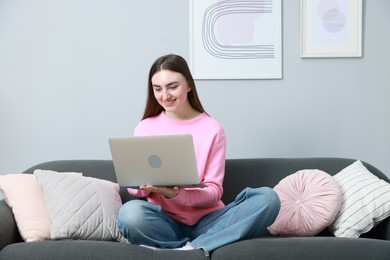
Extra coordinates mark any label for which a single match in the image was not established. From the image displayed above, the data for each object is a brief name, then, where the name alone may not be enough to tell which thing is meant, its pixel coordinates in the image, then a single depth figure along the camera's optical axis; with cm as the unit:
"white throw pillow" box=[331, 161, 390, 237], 276
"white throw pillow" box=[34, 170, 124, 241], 268
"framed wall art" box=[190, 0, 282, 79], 350
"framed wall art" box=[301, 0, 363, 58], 351
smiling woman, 258
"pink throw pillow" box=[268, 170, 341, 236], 278
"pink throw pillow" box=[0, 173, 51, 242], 268
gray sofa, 241
